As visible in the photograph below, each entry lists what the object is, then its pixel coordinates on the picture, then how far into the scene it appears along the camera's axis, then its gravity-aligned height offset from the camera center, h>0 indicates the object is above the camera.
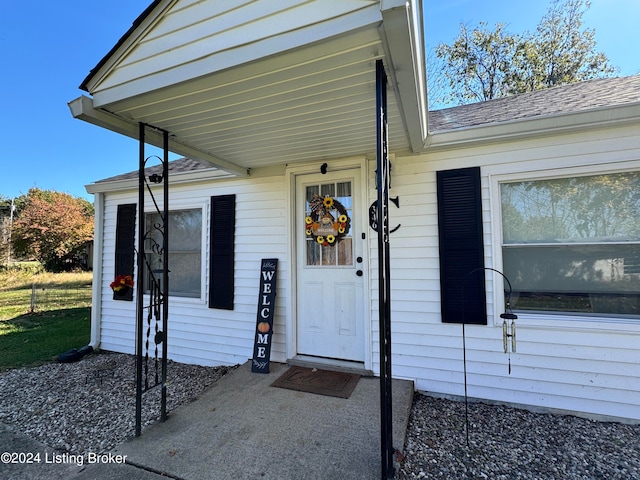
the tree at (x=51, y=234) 15.07 +1.25
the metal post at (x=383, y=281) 1.54 -0.15
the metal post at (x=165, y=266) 2.36 -0.08
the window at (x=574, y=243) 2.42 +0.08
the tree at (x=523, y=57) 9.70 +6.83
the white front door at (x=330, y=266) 3.21 -0.12
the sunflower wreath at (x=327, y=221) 3.27 +0.38
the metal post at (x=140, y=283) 2.17 -0.20
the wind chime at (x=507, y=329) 2.39 -0.64
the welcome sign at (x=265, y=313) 3.28 -0.67
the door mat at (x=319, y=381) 2.70 -1.23
